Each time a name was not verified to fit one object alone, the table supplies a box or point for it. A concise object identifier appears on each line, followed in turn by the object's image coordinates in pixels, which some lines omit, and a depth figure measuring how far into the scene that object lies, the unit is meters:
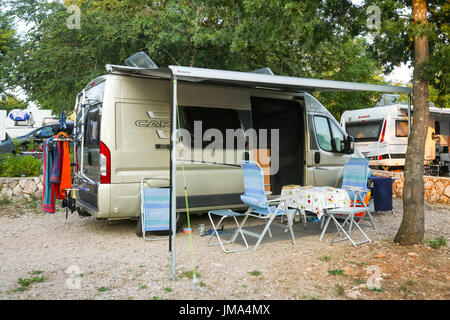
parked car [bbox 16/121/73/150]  12.16
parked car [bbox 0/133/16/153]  10.79
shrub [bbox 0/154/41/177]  8.86
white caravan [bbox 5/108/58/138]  17.22
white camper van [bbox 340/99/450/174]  11.88
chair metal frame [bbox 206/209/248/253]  4.95
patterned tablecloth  5.17
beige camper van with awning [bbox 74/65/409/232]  5.36
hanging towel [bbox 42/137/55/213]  5.57
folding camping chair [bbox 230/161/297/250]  4.96
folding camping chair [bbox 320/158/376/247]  6.08
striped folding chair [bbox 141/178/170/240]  5.39
